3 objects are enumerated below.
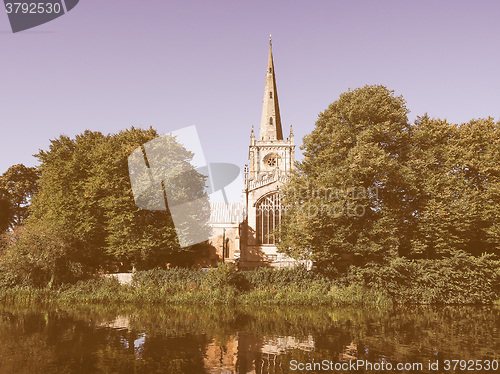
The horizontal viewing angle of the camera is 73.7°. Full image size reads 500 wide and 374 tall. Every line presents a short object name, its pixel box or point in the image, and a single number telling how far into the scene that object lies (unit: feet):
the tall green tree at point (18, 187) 125.59
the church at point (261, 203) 122.93
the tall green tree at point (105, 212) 77.97
